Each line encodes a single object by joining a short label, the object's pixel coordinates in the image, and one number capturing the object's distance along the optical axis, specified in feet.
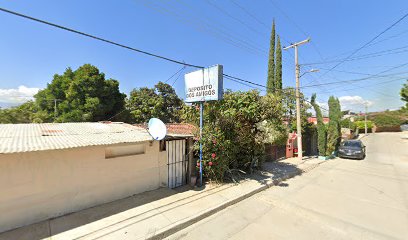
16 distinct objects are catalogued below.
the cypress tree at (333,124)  55.16
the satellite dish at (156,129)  21.53
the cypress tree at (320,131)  51.07
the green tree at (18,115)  68.09
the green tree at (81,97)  63.26
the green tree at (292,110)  57.13
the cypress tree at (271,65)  71.41
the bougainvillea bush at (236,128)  25.88
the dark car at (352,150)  52.37
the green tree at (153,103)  90.12
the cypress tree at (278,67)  70.69
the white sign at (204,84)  24.14
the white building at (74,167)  14.99
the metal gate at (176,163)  24.58
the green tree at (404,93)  77.73
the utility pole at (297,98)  44.62
